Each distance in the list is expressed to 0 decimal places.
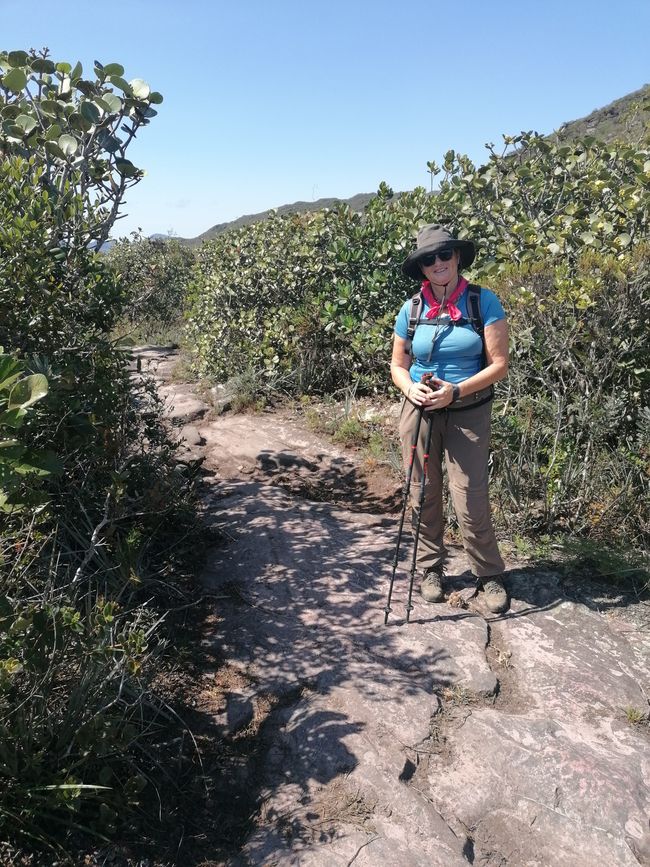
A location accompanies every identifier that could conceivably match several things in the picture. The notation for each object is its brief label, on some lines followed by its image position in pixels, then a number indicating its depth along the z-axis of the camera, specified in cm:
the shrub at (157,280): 1488
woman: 328
